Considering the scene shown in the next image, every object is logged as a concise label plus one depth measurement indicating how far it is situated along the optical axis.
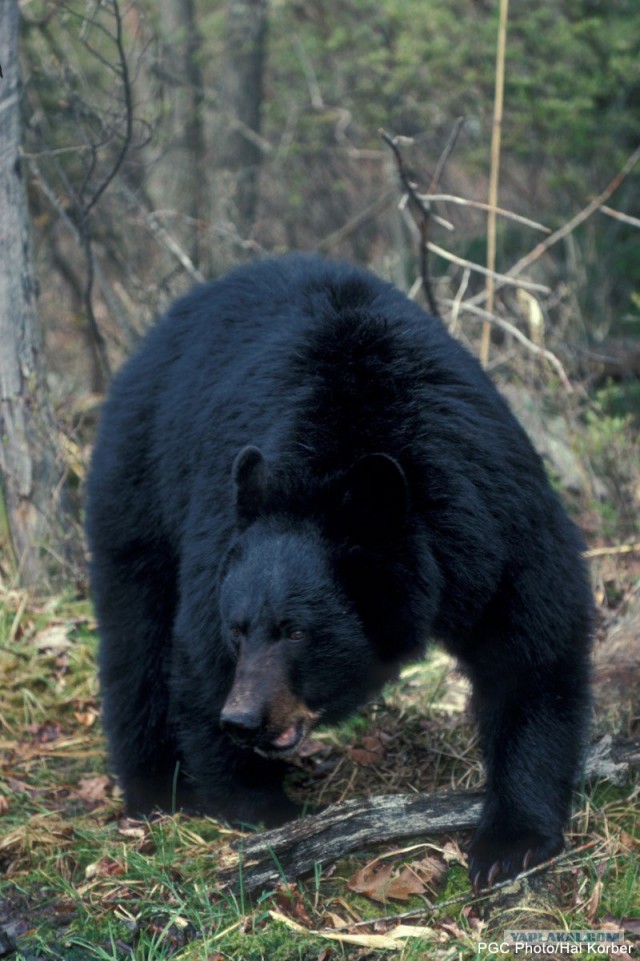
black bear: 7.16
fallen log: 7.69
